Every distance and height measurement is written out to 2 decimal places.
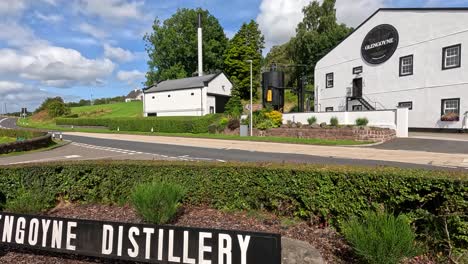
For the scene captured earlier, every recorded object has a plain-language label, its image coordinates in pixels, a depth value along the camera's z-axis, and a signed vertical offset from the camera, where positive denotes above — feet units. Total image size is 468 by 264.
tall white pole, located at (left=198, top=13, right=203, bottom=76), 189.18 +42.92
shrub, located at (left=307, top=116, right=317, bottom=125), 89.97 +0.10
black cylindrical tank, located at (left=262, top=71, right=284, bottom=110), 112.98 +10.59
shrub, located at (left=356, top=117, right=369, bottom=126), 78.89 -0.18
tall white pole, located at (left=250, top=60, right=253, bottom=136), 95.51 -0.85
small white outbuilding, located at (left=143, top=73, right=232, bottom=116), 151.74 +11.59
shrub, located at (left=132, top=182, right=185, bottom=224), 15.05 -3.71
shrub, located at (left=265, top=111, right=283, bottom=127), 96.07 +0.99
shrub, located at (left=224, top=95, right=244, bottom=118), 121.60 +5.32
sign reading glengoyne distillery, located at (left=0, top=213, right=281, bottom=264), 10.31 -4.17
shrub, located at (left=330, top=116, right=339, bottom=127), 83.82 -0.17
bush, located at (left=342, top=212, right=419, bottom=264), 10.56 -3.84
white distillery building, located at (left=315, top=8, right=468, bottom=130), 80.38 +15.27
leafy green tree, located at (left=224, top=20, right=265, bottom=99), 180.24 +35.10
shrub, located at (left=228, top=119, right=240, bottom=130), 105.67 -1.10
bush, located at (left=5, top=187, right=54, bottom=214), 17.81 -4.52
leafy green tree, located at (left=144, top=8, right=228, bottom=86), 220.23 +49.65
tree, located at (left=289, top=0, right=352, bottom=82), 156.35 +41.16
